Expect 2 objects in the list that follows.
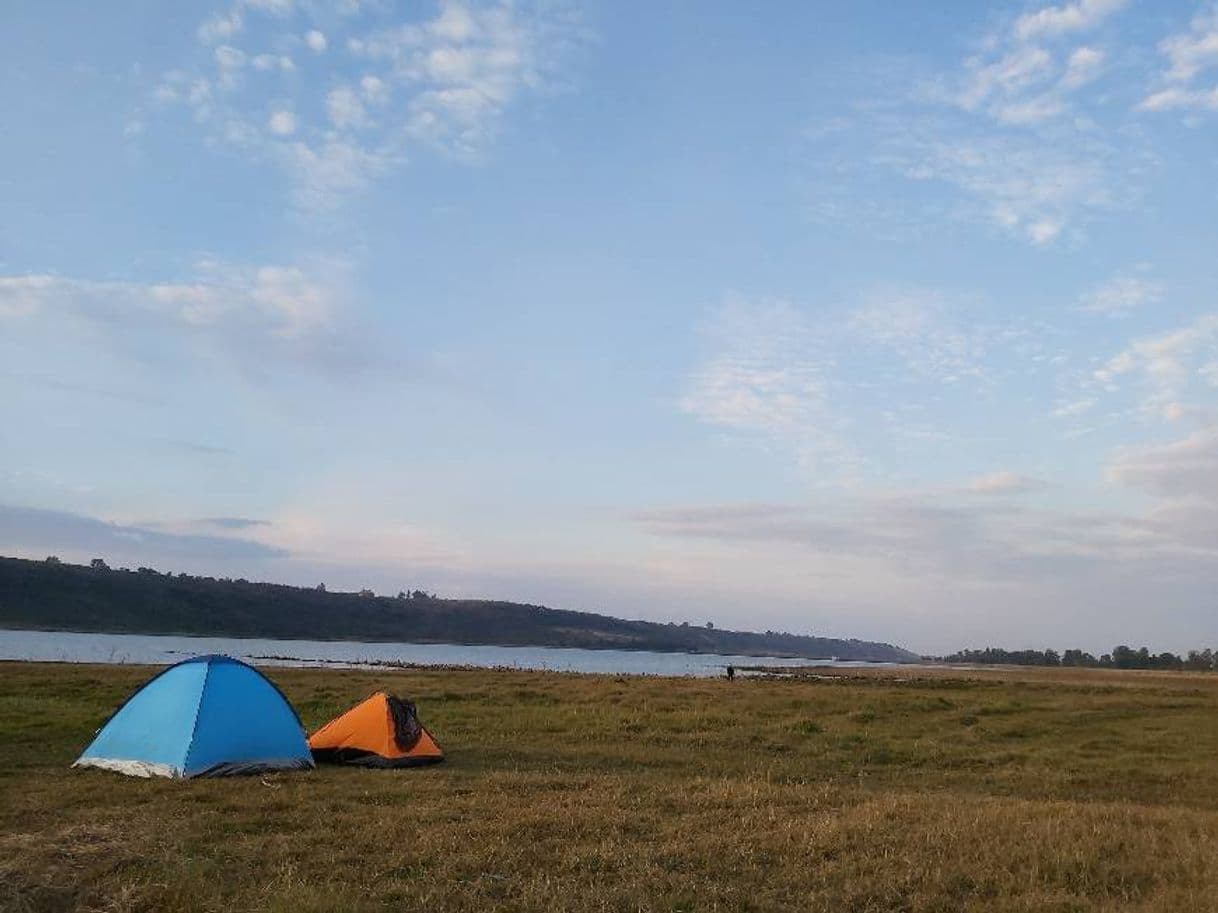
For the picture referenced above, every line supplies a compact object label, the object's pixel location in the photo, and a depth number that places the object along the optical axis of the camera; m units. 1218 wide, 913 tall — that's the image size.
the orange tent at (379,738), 17.77
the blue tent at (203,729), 16.06
